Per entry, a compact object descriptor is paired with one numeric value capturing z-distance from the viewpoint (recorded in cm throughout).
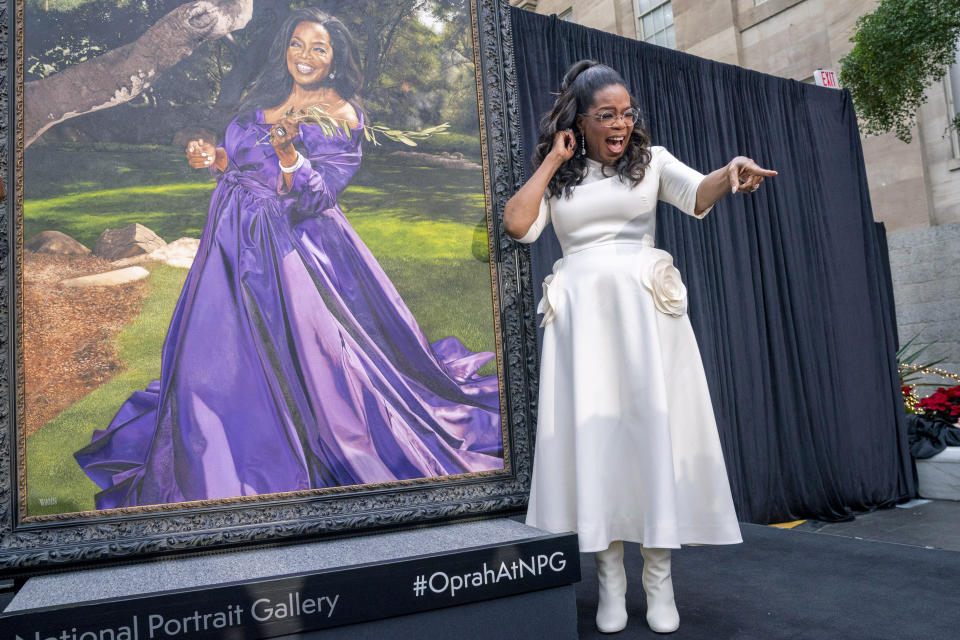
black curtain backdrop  454
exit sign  620
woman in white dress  227
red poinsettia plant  616
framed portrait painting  235
